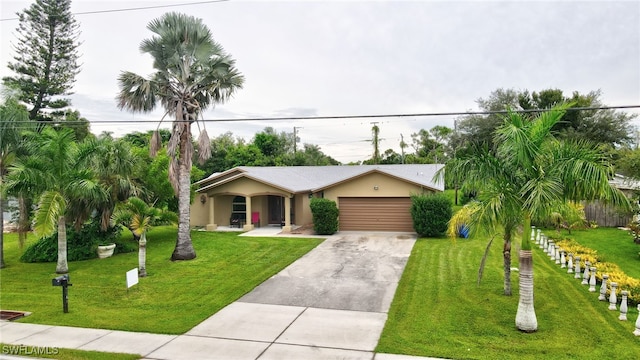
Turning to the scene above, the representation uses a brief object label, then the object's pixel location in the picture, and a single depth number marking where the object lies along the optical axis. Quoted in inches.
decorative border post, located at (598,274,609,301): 360.4
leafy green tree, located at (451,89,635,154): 1162.0
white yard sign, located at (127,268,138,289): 401.1
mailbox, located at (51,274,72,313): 362.0
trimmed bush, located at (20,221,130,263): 575.8
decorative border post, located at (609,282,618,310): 337.7
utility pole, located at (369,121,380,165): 2019.4
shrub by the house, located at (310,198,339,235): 761.0
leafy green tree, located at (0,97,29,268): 529.7
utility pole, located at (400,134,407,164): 2234.3
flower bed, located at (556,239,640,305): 357.1
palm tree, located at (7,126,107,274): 465.4
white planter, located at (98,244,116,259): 589.3
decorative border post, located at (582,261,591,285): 414.2
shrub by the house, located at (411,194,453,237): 713.0
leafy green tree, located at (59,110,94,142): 1176.6
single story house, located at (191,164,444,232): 803.4
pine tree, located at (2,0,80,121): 1221.7
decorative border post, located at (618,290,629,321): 317.1
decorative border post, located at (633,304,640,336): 288.8
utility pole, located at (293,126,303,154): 1983.3
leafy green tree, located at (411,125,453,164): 2127.5
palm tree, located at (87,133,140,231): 556.1
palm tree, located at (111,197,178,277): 478.0
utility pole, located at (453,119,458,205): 1440.1
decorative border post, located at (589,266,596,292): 395.9
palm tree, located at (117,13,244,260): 531.2
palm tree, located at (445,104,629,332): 287.0
